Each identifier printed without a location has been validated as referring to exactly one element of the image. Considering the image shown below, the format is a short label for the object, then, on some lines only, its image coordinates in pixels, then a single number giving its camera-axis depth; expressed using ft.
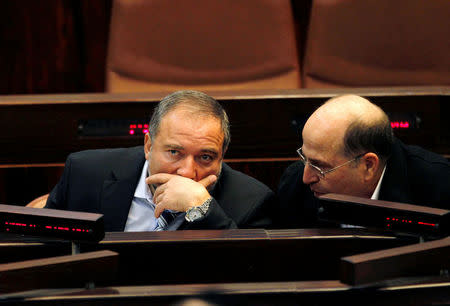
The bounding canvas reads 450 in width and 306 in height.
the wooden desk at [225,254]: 26.13
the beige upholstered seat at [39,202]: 28.68
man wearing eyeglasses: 28.26
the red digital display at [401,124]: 29.13
